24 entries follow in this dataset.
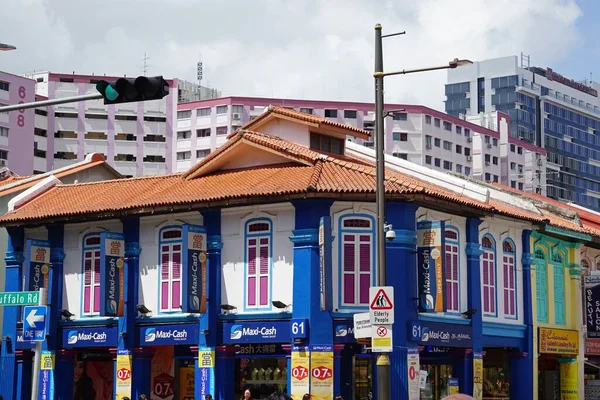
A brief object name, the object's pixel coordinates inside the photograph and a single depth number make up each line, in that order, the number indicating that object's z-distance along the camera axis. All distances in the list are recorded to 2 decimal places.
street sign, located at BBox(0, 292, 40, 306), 25.61
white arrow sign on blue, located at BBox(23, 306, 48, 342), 24.81
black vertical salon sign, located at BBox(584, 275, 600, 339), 44.53
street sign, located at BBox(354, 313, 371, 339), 25.53
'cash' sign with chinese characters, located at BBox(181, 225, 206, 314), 36.00
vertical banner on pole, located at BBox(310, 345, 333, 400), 34.44
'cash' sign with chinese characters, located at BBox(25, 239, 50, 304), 40.12
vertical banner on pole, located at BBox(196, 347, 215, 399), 36.44
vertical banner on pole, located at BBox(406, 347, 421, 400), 34.75
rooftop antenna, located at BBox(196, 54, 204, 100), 124.55
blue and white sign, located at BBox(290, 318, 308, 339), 34.66
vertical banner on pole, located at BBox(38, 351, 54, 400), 40.03
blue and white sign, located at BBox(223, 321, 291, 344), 35.56
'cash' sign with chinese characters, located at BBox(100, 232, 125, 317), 38.00
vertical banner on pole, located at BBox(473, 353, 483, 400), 38.31
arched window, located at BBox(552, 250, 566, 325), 43.91
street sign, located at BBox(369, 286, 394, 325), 24.95
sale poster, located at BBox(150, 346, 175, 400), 39.84
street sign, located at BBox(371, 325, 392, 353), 24.95
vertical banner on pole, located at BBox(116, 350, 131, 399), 38.25
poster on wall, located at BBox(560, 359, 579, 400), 43.78
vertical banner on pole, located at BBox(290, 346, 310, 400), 34.53
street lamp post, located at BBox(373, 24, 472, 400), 24.94
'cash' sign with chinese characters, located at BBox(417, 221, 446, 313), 35.28
